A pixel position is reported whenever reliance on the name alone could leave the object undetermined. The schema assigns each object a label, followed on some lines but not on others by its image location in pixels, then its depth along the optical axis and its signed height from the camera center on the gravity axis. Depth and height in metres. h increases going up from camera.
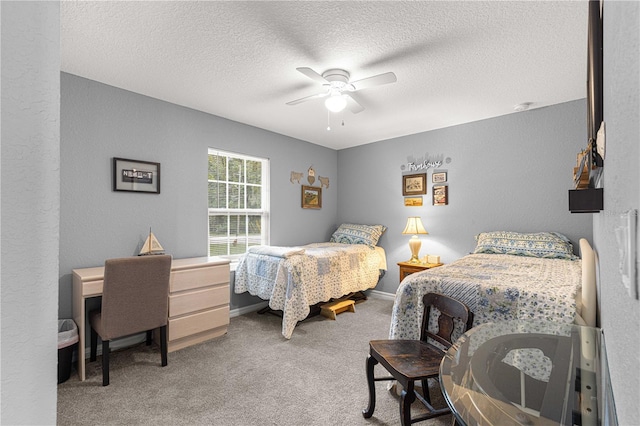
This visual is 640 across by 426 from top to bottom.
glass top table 0.79 -0.52
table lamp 4.13 -0.26
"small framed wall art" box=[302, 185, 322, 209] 4.77 +0.25
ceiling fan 2.28 +1.03
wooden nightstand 3.85 -0.69
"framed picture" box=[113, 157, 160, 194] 2.91 +0.37
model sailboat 2.98 -0.33
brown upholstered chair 2.24 -0.66
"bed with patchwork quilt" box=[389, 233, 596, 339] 1.75 -0.49
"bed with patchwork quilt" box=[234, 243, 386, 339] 3.20 -0.74
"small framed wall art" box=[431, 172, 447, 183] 4.18 +0.48
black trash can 2.23 -1.02
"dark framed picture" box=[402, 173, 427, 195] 4.36 +0.40
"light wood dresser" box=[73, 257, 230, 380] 2.40 -0.79
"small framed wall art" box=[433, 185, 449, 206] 4.17 +0.23
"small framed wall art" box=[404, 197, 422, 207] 4.41 +0.16
